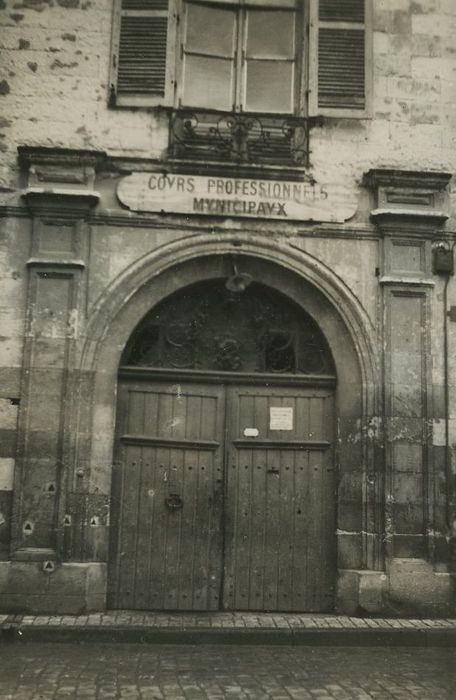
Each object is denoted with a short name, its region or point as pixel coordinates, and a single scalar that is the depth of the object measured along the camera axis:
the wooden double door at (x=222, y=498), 7.81
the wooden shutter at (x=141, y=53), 8.20
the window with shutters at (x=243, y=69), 8.22
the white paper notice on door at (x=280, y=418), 8.11
